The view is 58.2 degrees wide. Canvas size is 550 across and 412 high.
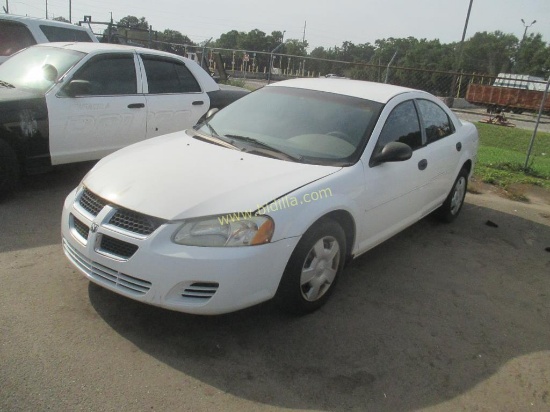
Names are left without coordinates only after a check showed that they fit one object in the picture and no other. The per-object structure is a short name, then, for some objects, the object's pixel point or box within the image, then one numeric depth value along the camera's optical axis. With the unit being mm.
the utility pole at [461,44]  27756
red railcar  27828
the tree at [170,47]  19891
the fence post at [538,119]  8526
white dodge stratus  2830
